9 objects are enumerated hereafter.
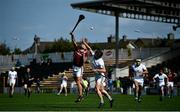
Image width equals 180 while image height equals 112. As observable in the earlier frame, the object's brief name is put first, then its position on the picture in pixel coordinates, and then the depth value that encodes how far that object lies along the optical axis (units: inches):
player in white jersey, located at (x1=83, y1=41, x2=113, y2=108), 779.4
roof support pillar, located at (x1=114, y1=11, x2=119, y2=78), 2608.5
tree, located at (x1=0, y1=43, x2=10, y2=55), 5196.9
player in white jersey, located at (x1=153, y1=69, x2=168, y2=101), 1379.6
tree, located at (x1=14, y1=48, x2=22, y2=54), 5574.8
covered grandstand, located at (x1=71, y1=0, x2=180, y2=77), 2498.8
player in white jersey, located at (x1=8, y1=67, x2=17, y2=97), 1445.6
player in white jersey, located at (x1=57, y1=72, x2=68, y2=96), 1818.2
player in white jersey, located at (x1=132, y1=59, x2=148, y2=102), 1049.6
